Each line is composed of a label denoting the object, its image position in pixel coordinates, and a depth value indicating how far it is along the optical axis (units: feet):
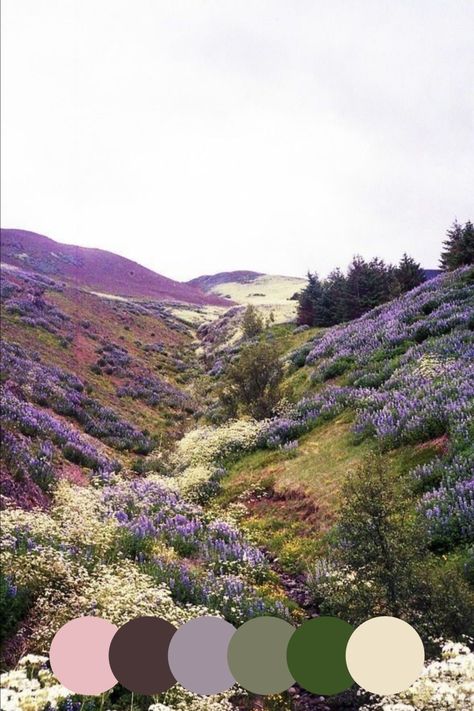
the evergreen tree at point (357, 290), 118.73
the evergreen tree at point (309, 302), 138.51
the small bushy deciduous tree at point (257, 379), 62.03
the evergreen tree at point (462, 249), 92.22
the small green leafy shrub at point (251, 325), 142.57
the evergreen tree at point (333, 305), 120.98
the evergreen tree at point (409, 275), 122.52
